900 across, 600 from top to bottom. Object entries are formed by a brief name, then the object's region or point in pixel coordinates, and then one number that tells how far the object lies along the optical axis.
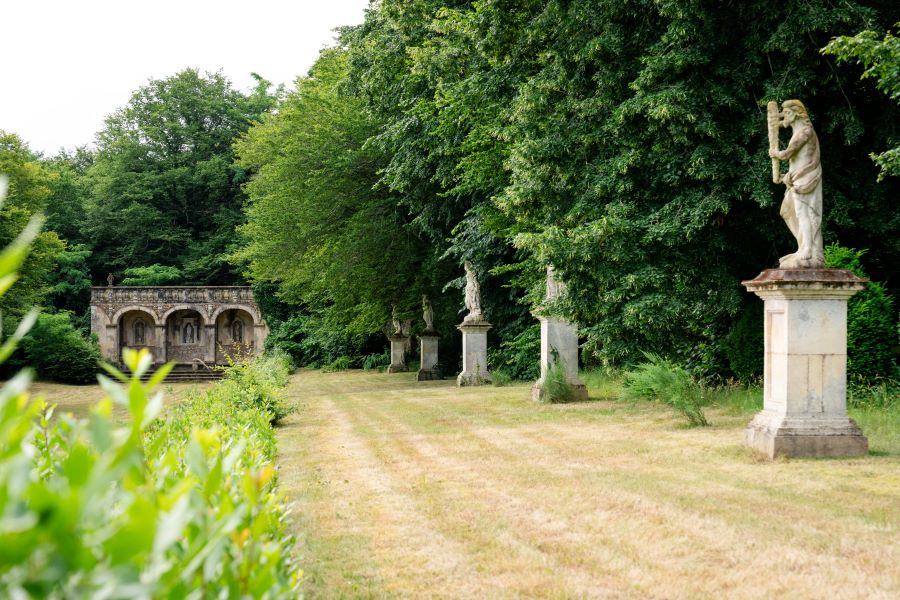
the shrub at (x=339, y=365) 32.78
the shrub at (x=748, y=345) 12.02
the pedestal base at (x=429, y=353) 23.95
